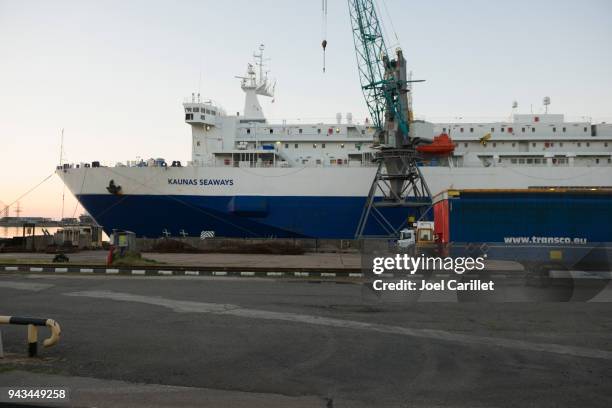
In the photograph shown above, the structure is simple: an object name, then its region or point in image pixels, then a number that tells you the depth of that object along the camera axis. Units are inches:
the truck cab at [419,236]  999.9
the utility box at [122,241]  977.1
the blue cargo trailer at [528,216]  882.1
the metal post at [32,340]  300.7
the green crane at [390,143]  1638.8
